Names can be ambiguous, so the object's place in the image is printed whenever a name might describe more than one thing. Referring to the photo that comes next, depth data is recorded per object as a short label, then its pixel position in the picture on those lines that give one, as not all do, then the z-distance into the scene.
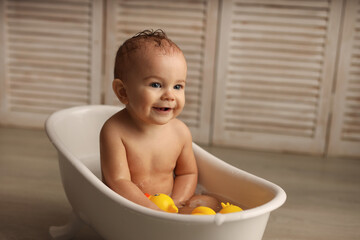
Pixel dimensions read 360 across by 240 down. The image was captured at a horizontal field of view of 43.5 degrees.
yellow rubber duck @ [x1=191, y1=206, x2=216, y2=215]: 0.90
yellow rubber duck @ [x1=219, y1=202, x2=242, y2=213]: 0.90
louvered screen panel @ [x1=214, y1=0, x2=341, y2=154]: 1.87
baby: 0.94
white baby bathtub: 0.75
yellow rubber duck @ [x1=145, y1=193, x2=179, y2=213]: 0.93
